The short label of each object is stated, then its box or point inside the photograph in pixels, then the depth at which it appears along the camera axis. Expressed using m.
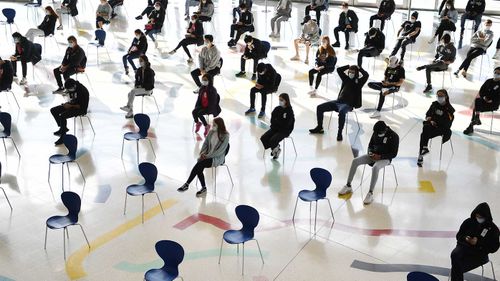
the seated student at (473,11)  19.55
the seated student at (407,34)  17.83
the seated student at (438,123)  11.93
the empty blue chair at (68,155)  11.14
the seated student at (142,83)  14.28
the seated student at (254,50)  16.27
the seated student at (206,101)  13.27
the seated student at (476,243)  8.12
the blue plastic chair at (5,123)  11.95
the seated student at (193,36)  18.09
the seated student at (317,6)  21.12
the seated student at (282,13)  20.12
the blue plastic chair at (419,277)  7.01
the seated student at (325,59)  15.45
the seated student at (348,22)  18.98
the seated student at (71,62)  15.42
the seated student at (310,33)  17.67
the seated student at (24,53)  15.99
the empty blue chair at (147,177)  10.02
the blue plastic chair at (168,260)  7.73
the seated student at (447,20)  18.77
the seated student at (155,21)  19.41
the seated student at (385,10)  20.16
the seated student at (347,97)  13.05
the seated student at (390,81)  14.21
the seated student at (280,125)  11.98
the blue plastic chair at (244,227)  8.59
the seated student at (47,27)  18.23
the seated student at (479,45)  16.72
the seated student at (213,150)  10.73
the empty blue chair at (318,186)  9.69
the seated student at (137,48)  16.72
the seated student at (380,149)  10.58
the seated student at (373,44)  17.17
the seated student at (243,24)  19.25
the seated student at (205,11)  20.14
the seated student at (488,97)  13.04
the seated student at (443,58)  15.45
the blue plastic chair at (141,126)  12.06
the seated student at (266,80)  14.16
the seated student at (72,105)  12.93
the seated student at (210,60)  15.59
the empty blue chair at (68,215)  9.05
